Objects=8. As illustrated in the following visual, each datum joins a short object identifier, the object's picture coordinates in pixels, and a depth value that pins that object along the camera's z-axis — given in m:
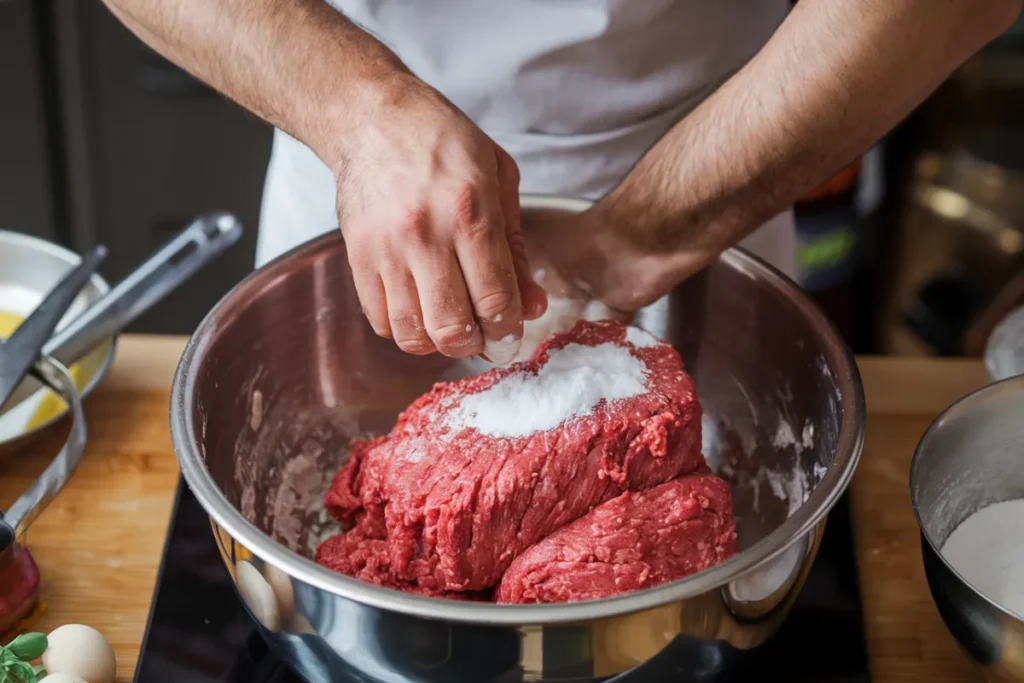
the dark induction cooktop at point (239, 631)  1.08
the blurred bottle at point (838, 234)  2.32
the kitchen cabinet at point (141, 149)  2.43
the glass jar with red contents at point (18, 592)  1.09
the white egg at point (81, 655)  1.03
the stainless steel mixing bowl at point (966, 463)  1.09
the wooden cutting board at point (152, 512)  1.14
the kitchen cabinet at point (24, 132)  2.35
